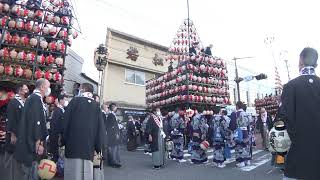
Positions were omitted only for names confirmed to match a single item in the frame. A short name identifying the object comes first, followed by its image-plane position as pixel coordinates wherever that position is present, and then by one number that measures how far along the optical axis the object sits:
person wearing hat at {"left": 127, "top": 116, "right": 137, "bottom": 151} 13.02
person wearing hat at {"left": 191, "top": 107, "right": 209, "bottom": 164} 8.59
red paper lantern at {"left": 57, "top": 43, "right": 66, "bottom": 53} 7.75
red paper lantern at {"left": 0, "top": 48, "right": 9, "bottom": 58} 7.12
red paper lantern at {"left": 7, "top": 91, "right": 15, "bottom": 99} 6.49
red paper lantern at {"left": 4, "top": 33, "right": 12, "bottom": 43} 7.30
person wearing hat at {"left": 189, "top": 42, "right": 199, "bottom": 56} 11.90
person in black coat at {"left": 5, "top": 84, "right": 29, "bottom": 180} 4.38
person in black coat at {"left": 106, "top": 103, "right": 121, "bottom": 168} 8.16
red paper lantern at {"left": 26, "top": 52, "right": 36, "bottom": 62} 7.38
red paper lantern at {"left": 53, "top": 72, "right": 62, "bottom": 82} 7.49
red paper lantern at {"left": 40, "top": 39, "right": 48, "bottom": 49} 7.56
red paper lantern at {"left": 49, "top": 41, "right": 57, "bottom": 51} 7.67
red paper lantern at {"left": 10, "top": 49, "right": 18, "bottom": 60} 7.23
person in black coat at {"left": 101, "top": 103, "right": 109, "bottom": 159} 8.20
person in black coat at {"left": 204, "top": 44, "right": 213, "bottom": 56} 12.41
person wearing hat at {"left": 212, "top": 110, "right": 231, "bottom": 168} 8.02
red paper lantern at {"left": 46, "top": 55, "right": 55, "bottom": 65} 7.55
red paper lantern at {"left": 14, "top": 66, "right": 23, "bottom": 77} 7.15
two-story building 17.06
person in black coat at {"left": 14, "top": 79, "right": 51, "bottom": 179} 3.93
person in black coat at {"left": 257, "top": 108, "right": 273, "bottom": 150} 11.98
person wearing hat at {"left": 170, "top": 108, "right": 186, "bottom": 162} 9.33
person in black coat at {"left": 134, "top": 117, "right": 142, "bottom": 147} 15.04
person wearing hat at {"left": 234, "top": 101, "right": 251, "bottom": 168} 7.93
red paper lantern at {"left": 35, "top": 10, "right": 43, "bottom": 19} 7.66
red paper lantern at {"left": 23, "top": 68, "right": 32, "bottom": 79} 7.25
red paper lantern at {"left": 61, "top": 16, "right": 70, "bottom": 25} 7.89
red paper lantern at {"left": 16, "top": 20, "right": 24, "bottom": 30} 7.42
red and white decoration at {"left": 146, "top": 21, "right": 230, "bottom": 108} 11.48
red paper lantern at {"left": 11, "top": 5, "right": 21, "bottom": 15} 7.49
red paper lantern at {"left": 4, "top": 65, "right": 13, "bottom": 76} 7.12
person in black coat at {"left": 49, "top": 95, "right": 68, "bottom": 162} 4.92
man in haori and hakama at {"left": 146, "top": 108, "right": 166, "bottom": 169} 7.81
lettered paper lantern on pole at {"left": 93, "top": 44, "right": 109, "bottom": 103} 10.11
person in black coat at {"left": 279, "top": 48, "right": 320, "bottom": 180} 2.32
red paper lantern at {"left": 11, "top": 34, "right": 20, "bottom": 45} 7.34
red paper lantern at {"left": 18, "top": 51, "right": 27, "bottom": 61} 7.30
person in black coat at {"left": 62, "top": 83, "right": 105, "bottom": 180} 3.99
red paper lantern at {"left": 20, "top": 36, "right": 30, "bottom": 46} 7.40
